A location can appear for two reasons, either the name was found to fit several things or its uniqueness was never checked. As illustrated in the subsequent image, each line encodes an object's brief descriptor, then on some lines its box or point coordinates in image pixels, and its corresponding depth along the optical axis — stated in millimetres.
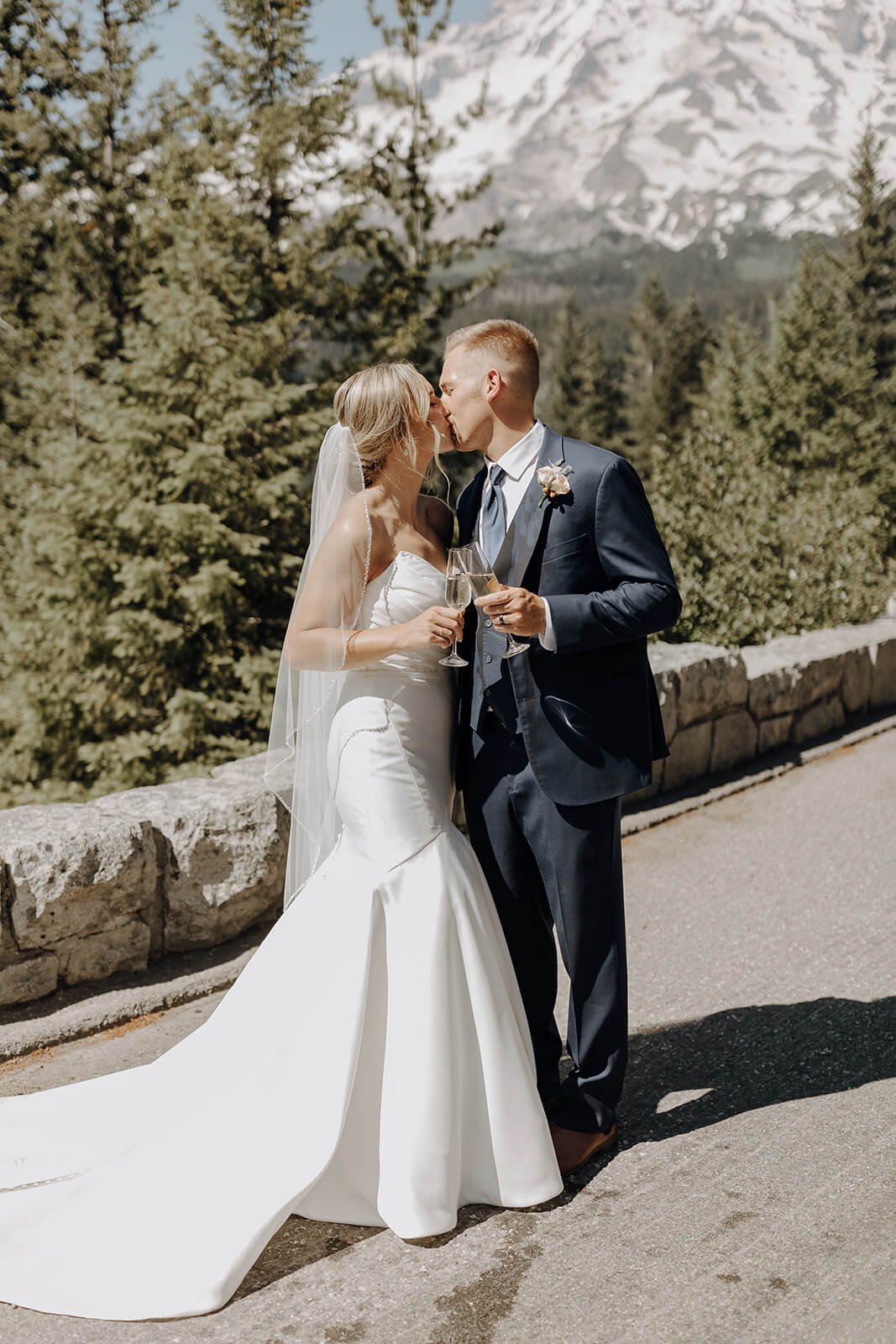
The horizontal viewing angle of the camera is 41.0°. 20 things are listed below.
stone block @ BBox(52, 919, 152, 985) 3965
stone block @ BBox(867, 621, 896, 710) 8508
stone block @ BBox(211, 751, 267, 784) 4766
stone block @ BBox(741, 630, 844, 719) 7305
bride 2697
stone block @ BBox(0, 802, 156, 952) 3770
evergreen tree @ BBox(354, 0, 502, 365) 22703
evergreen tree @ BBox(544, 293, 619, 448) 54188
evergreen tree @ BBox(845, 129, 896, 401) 36031
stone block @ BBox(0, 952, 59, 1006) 3832
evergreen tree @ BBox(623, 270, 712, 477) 56000
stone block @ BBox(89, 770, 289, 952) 4172
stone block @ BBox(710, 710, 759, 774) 7008
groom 2932
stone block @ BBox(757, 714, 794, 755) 7402
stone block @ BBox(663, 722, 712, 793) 6676
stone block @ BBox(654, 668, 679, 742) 6465
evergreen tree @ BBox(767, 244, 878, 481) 29375
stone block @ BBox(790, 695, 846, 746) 7742
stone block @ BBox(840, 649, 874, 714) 8180
